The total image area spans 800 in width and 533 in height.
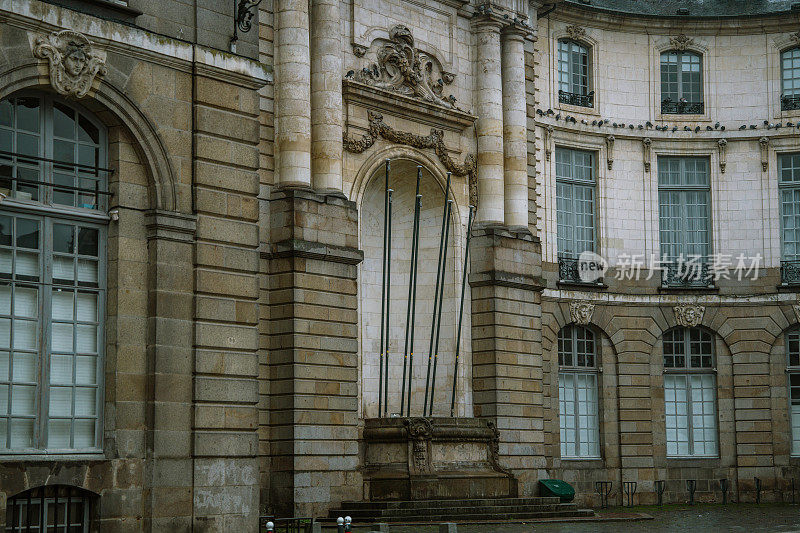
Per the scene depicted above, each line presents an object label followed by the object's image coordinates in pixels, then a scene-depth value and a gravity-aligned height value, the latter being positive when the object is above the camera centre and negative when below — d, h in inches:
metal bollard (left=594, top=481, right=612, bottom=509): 1153.4 -62.7
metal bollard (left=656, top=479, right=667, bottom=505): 1164.2 -61.6
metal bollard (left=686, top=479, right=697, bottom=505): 1192.7 -60.9
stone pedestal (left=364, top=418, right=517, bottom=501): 900.0 -31.0
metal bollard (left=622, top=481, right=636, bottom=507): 1171.3 -61.9
